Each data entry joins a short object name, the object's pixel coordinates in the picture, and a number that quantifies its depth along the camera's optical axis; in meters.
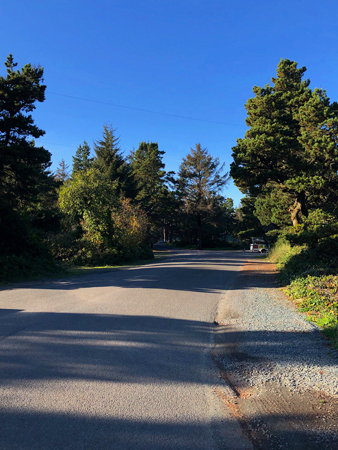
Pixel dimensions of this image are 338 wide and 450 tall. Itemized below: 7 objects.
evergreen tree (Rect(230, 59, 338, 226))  24.61
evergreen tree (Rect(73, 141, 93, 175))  66.94
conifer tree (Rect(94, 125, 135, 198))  42.81
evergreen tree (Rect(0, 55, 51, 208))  16.02
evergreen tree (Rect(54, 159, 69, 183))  69.26
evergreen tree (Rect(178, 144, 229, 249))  63.50
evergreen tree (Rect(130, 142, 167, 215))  59.91
